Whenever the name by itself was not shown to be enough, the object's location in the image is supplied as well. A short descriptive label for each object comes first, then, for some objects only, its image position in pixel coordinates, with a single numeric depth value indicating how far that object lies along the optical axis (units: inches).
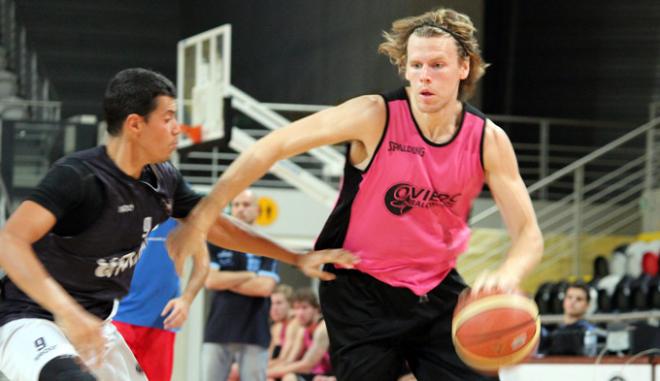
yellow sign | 606.2
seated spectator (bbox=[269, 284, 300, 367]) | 467.8
